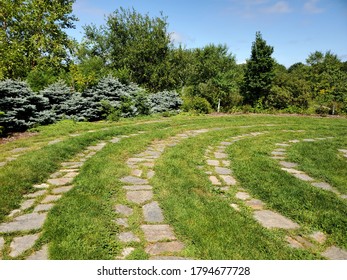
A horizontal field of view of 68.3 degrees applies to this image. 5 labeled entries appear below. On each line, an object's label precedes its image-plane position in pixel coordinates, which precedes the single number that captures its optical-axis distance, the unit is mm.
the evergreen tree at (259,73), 17094
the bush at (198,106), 14656
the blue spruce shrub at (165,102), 14008
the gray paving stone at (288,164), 4699
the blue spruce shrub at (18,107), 7801
